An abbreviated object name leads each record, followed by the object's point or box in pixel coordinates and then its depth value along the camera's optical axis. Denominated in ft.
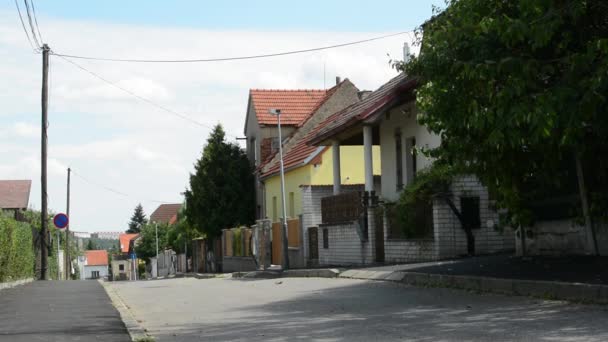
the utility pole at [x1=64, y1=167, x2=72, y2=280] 198.51
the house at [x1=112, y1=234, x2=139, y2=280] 404.16
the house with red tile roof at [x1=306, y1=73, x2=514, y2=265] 72.13
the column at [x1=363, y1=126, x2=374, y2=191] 89.20
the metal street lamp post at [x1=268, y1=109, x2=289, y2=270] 112.16
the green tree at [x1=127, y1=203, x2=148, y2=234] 621.43
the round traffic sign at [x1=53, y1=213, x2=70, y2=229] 116.33
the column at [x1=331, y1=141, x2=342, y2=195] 102.63
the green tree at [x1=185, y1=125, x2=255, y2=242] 165.27
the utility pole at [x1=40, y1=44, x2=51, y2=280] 116.88
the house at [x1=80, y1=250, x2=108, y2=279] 584.07
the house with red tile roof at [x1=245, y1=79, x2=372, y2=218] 153.99
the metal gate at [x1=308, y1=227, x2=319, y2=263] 105.19
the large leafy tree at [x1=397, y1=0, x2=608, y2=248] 37.45
